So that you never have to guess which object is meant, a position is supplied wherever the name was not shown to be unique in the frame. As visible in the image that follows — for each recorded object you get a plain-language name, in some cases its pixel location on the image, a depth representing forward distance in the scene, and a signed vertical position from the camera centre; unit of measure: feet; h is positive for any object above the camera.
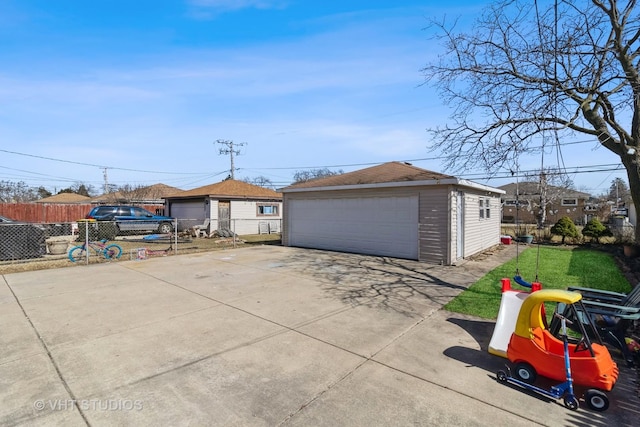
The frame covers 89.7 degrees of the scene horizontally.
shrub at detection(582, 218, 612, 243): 48.91 -3.26
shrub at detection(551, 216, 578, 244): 50.28 -3.02
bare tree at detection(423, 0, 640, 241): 19.27 +7.83
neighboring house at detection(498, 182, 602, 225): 118.32 +1.48
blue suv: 58.08 -1.34
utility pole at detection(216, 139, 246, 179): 119.14 +22.55
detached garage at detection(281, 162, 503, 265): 32.94 -0.47
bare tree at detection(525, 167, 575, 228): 95.40 +6.74
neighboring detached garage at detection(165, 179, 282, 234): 64.69 +0.92
